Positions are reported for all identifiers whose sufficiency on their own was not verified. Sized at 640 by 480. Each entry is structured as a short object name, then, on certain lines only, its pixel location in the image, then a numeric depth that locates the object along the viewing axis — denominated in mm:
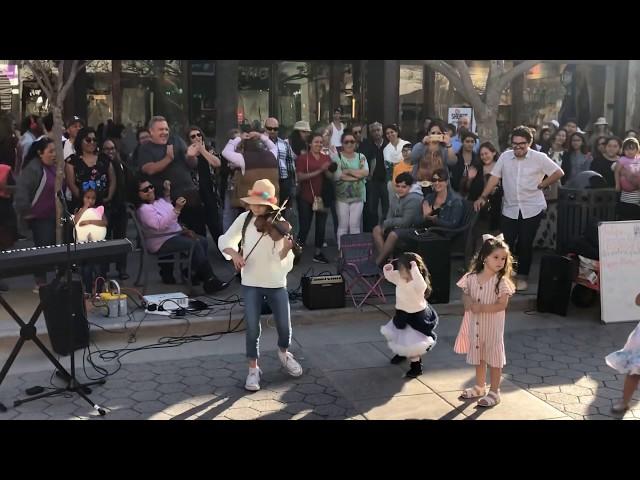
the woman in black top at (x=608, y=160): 9906
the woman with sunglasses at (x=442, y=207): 8383
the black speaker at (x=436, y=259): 7715
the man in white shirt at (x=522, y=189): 8055
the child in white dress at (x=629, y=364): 5027
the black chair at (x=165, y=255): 7840
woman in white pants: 9484
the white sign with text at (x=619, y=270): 7473
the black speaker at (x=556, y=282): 7699
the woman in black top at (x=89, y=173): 8000
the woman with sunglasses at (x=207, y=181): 8891
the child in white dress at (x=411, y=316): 5859
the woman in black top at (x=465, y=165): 9756
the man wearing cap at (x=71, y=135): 10434
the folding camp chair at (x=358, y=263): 7883
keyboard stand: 5453
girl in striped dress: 5293
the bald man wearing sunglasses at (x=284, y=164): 9797
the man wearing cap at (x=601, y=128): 13881
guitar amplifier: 7496
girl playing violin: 5590
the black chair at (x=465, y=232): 8352
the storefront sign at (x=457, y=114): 15617
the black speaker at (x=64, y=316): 5836
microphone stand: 5359
